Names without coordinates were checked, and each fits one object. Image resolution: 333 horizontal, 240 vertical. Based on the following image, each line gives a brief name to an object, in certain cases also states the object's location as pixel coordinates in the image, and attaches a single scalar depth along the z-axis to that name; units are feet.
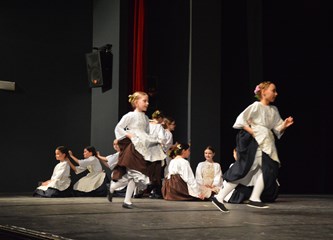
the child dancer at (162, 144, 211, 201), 21.42
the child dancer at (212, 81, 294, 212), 16.01
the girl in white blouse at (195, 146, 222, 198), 23.00
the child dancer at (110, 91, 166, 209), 16.52
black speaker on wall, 26.66
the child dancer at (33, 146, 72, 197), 23.77
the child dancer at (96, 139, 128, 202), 24.43
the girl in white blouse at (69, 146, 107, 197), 24.68
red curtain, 26.35
